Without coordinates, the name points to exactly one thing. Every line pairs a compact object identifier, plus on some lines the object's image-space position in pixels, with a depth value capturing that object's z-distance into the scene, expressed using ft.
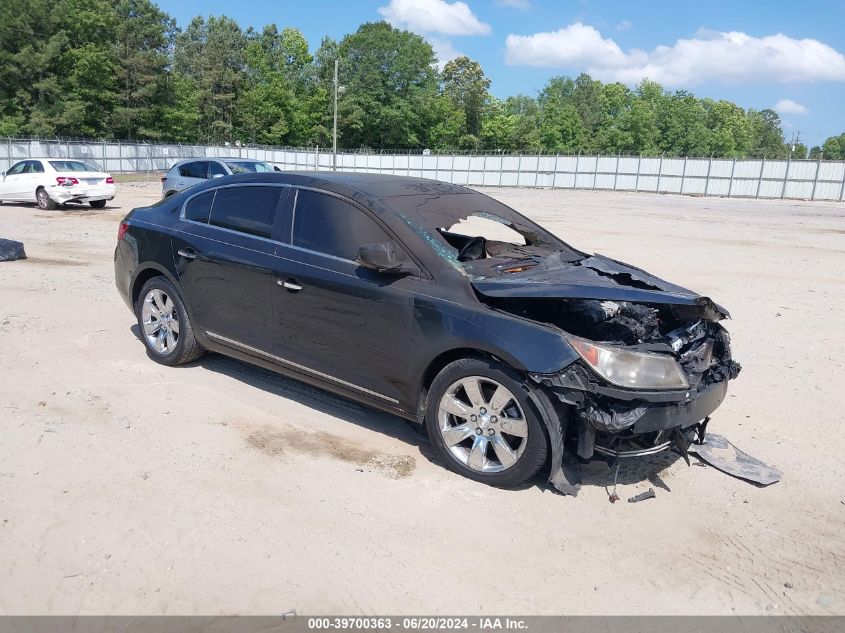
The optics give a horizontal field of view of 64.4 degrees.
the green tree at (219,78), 233.14
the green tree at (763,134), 370.73
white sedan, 62.03
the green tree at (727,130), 296.71
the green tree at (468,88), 285.64
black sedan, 11.94
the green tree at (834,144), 447.83
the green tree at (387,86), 249.14
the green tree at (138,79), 185.78
